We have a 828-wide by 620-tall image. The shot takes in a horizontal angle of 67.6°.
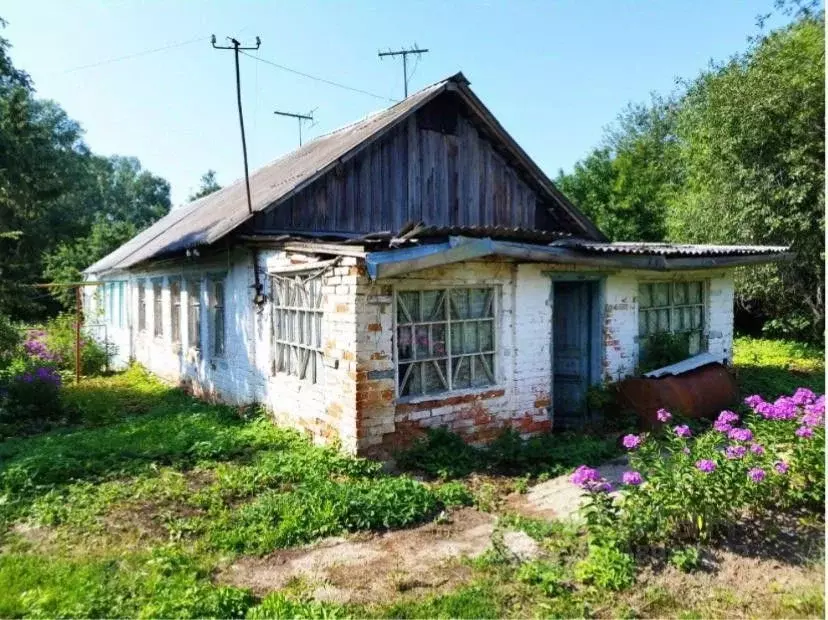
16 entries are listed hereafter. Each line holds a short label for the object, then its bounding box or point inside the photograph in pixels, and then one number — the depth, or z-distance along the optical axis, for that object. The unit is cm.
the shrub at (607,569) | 387
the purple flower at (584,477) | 431
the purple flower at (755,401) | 509
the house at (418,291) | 656
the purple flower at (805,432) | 454
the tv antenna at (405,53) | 1152
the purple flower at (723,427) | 480
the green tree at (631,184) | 2556
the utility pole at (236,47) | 802
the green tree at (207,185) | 4555
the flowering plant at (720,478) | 425
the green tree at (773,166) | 1404
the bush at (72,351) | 1466
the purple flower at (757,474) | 415
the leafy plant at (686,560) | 405
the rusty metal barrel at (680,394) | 780
